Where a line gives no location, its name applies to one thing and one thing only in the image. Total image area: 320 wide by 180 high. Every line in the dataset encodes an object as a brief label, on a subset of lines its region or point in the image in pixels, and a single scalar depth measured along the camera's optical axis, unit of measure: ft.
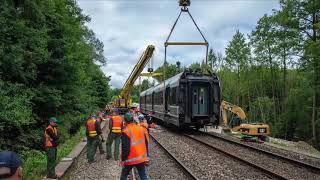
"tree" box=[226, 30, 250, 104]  118.52
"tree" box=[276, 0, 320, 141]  66.81
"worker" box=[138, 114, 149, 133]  21.50
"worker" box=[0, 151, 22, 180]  5.59
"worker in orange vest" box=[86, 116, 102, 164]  27.30
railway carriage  46.02
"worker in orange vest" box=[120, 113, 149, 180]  15.24
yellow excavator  46.66
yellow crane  69.12
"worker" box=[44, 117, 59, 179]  20.53
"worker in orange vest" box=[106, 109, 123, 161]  28.23
